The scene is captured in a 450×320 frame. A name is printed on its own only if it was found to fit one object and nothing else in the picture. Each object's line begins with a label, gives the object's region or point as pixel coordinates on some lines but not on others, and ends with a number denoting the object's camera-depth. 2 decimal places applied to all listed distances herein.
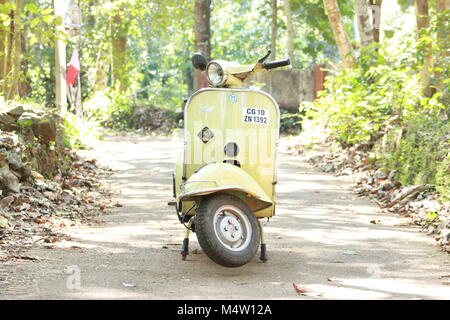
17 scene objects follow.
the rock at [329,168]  11.26
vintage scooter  5.32
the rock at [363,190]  9.07
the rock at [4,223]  6.05
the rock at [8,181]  6.92
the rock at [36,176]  7.83
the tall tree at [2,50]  10.58
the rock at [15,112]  8.42
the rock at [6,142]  7.43
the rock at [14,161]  7.34
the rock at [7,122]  8.21
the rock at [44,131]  8.80
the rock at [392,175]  9.12
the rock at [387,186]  8.86
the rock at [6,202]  6.59
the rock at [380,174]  9.43
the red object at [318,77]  20.61
